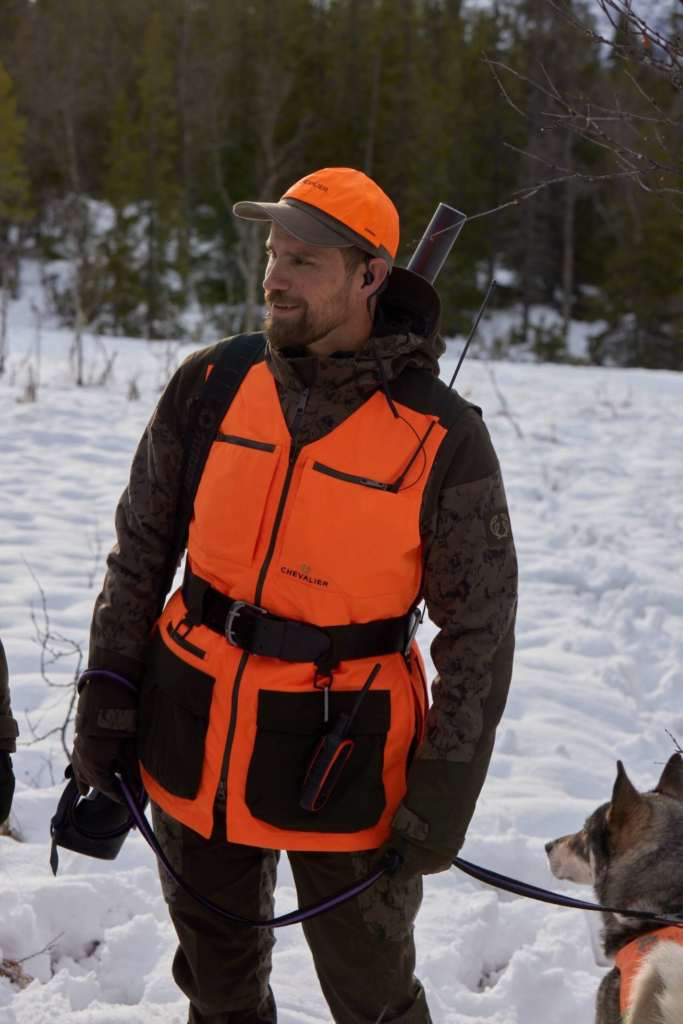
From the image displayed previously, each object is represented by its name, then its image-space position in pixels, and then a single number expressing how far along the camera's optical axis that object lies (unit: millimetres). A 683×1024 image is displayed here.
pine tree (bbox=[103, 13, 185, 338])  25594
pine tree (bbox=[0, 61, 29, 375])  25562
